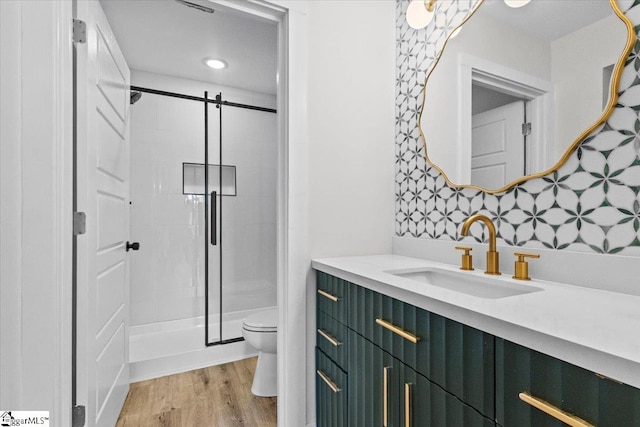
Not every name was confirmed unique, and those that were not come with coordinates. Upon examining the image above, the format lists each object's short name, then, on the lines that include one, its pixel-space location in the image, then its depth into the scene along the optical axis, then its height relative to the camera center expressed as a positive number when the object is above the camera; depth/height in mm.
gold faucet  1155 -139
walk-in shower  2709 -16
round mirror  983 +473
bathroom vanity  530 -302
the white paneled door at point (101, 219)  1219 -28
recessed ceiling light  2523 +1209
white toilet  1938 -879
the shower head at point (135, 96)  2388 +876
